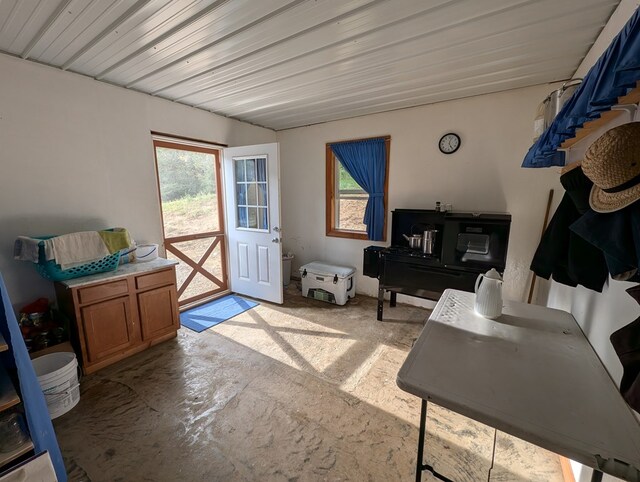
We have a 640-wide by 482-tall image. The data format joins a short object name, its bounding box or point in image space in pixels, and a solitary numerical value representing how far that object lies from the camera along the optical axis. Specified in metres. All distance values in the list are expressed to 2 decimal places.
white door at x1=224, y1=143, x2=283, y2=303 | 3.24
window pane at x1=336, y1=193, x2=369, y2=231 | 3.70
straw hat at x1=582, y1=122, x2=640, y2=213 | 0.76
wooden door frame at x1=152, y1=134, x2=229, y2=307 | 3.04
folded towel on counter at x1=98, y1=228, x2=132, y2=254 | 2.12
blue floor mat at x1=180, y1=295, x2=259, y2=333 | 2.98
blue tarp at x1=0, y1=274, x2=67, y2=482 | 1.15
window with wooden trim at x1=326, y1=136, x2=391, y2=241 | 3.70
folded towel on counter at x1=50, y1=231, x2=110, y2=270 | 1.90
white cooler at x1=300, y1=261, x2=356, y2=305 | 3.45
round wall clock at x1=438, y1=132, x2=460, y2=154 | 2.91
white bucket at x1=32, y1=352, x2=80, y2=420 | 1.67
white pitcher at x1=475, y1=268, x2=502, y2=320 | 1.41
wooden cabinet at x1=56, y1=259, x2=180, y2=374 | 2.03
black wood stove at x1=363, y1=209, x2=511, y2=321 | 2.46
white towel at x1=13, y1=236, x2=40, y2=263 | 1.87
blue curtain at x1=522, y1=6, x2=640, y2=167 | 0.56
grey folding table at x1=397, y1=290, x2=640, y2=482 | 0.74
